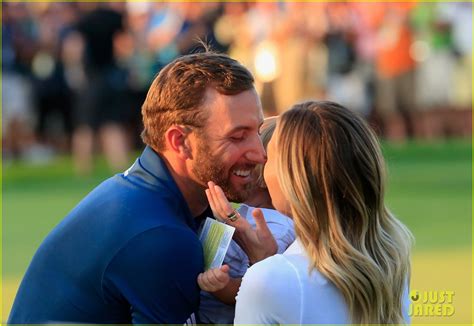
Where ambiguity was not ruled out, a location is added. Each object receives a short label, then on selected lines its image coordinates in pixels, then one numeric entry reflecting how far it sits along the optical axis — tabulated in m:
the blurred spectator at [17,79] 18.91
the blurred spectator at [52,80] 18.80
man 3.54
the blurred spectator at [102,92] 17.23
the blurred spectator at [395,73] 19.55
